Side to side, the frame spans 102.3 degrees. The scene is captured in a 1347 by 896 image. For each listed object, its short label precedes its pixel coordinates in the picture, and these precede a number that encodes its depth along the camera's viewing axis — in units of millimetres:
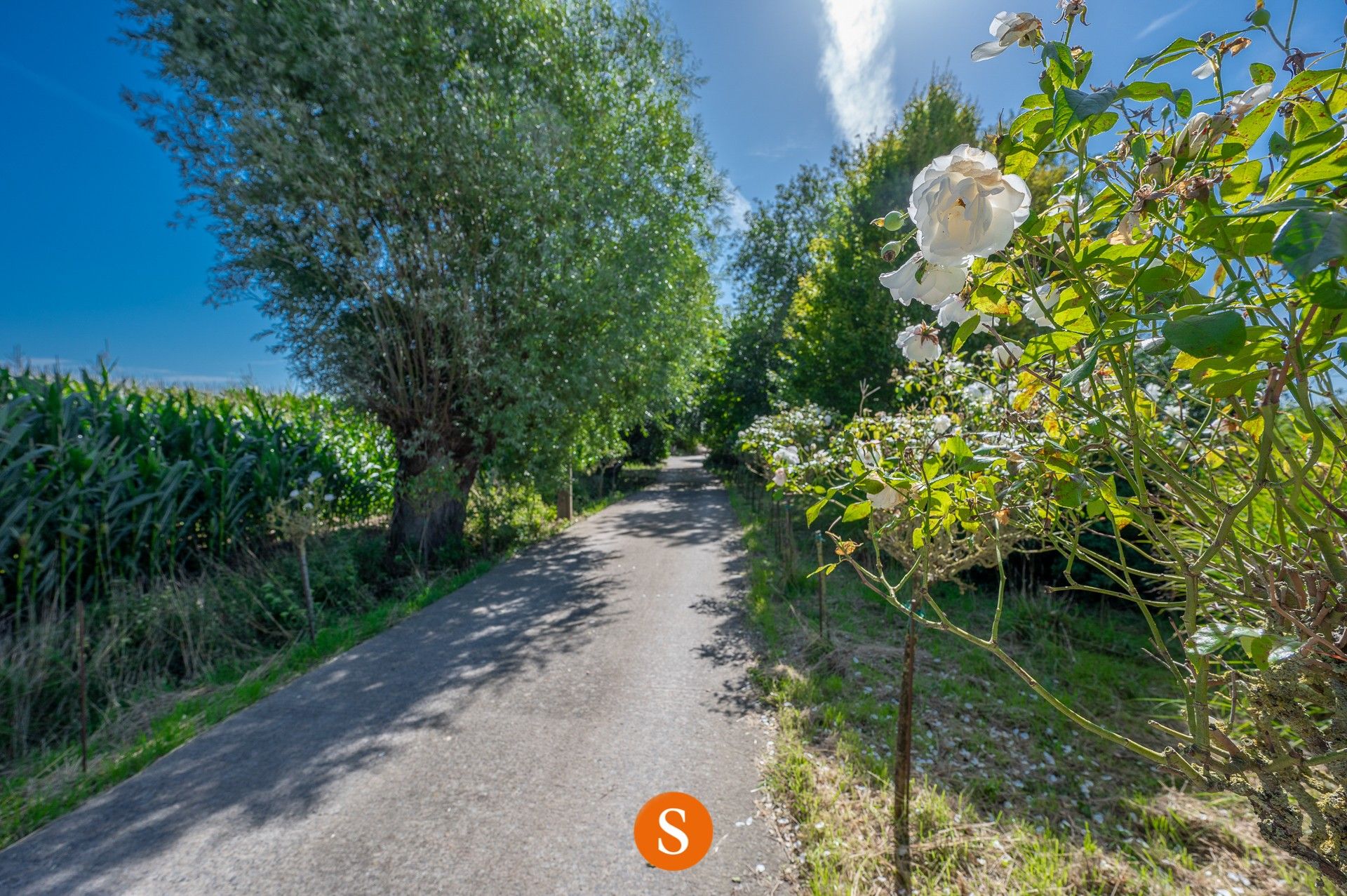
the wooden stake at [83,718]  3078
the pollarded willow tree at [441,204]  6223
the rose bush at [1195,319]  819
